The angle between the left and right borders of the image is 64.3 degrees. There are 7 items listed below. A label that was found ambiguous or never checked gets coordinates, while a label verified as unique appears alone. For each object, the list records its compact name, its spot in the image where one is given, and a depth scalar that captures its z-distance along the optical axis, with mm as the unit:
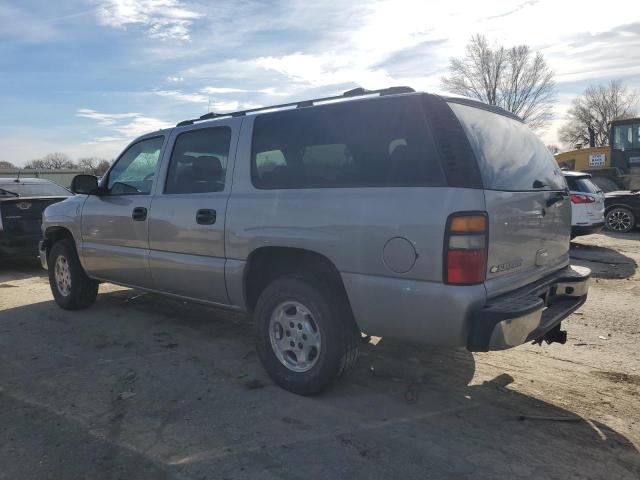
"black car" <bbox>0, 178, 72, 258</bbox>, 8344
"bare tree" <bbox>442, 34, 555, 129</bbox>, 43688
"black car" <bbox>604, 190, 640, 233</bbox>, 12219
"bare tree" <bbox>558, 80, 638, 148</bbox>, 66938
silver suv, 2865
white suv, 9695
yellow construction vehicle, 16016
